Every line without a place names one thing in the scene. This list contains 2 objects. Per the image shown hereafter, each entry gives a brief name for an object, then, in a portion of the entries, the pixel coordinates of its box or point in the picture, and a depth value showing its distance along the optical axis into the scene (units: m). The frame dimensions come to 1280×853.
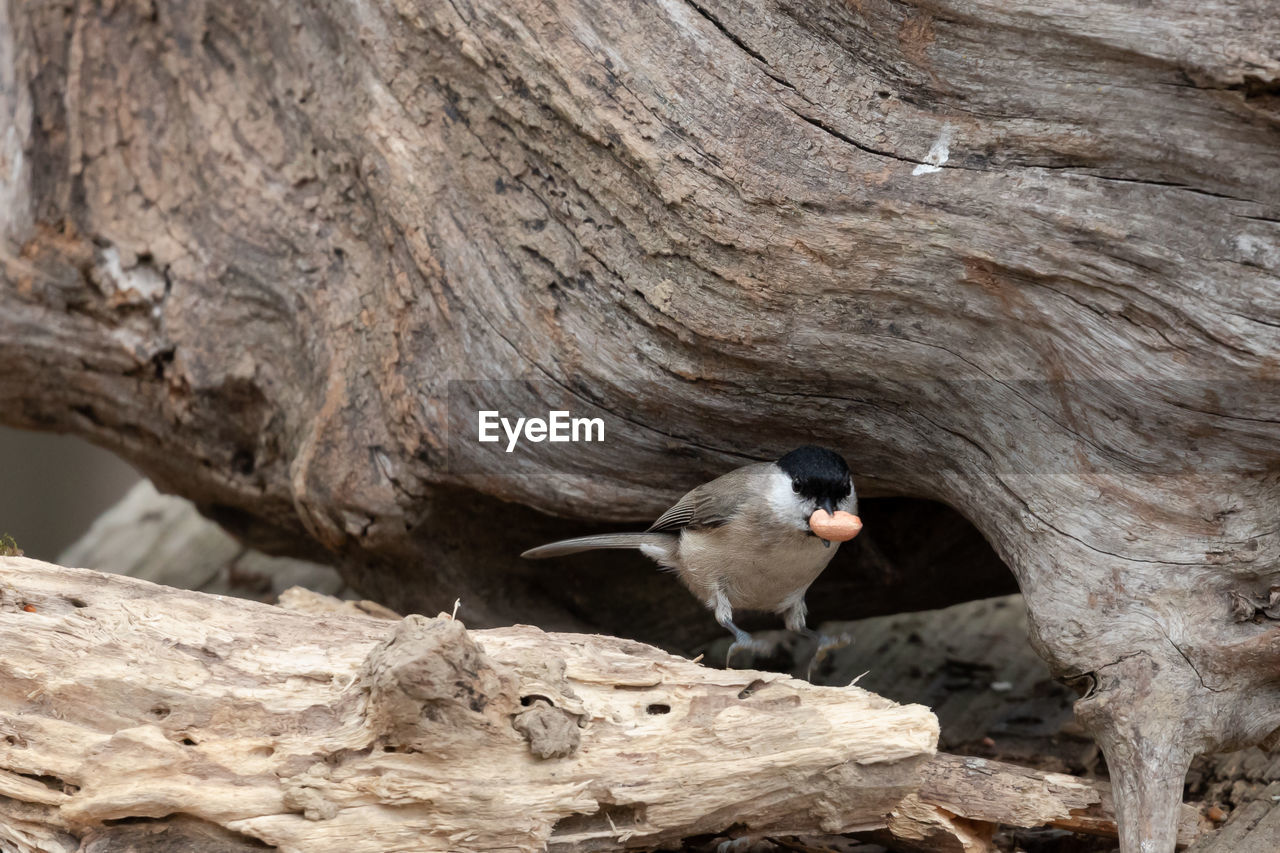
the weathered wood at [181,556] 6.62
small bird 3.79
